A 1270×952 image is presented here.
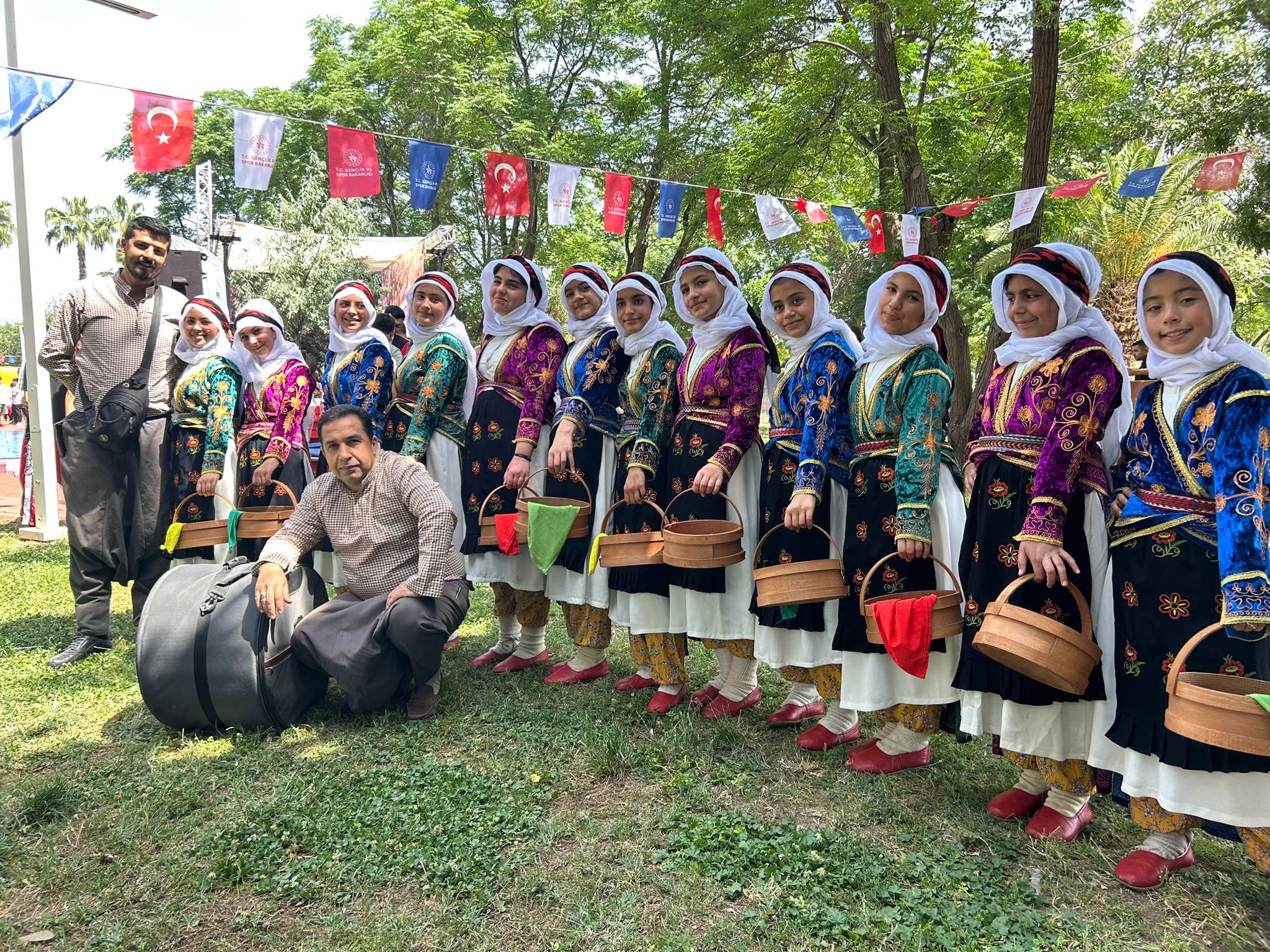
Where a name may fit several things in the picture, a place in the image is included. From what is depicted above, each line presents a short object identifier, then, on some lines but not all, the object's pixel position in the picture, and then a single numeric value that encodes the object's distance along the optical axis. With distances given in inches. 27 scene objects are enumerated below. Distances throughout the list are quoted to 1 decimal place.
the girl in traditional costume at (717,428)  153.0
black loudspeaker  334.0
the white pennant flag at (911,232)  353.7
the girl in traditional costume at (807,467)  139.9
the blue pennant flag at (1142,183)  249.4
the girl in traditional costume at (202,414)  195.3
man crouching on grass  149.3
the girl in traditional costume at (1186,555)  97.3
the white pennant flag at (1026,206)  284.4
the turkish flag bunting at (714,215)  335.9
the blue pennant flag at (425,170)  262.1
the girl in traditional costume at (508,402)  180.4
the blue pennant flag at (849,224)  332.5
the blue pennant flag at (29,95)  209.6
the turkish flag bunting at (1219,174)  239.0
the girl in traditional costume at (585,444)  173.5
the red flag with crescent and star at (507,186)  292.7
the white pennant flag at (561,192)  288.8
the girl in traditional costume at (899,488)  128.6
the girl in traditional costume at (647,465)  160.9
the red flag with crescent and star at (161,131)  223.1
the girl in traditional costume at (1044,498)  112.0
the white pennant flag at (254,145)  233.6
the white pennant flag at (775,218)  337.7
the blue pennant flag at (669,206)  315.0
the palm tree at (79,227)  1606.8
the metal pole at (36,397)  362.9
